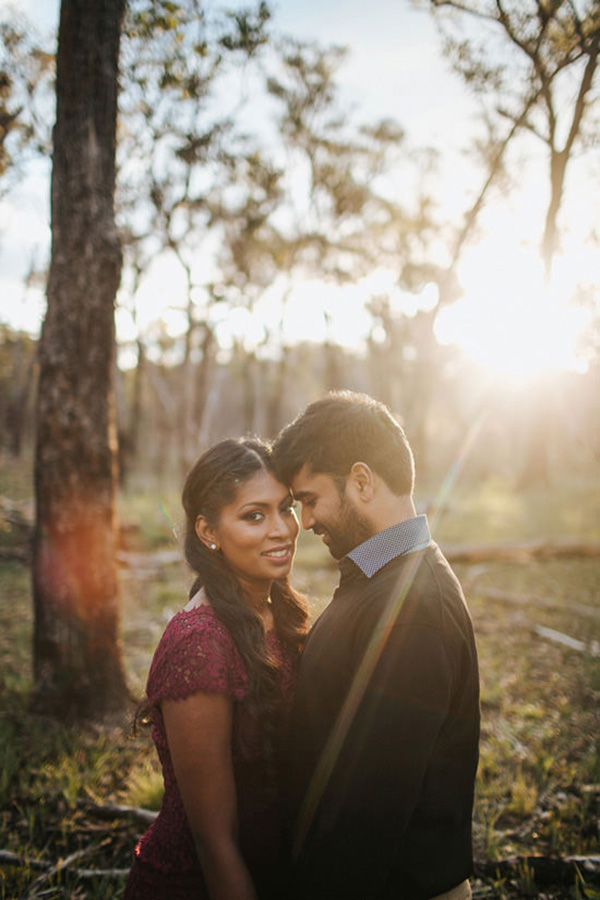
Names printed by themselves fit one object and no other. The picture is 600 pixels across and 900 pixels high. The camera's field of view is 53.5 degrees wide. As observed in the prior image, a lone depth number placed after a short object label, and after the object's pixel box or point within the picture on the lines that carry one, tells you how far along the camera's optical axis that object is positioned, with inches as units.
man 56.9
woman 66.7
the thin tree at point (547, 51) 261.4
